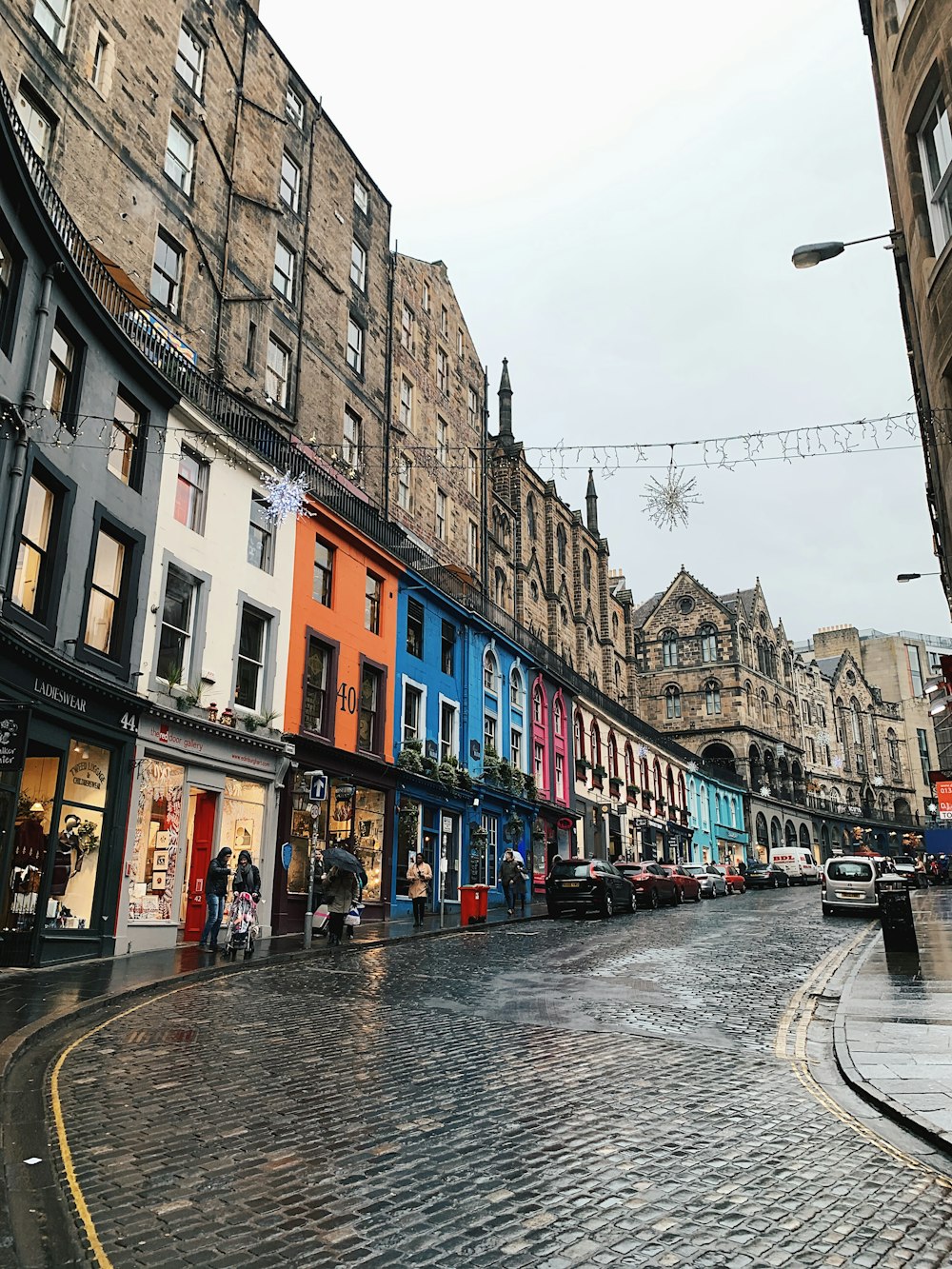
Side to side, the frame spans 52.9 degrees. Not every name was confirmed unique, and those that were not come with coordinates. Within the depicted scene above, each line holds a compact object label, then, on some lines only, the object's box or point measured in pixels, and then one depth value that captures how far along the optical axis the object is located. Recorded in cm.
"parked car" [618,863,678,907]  2920
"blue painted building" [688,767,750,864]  6022
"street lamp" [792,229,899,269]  1176
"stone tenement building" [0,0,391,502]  1880
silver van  2595
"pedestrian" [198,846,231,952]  1532
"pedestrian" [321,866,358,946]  1677
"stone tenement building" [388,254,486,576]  3278
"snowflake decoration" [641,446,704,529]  1304
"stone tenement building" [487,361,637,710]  4244
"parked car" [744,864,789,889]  4909
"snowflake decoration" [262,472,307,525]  1883
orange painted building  2130
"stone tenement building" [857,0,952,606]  1295
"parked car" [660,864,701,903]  3312
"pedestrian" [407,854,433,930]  2161
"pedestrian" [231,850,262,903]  1486
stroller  1416
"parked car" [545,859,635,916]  2430
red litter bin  2205
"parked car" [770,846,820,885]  5347
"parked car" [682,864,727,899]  3822
